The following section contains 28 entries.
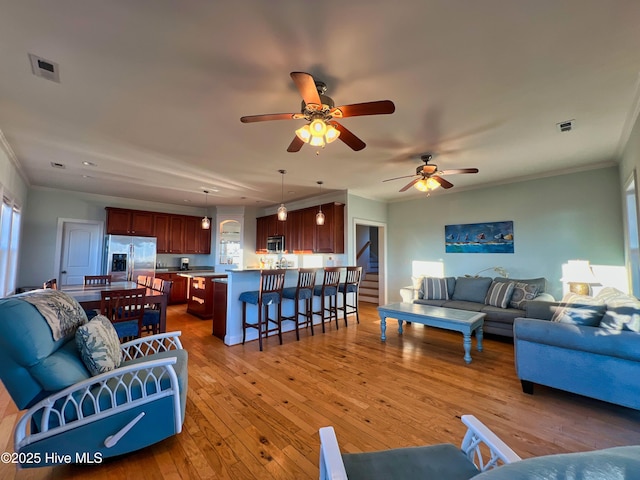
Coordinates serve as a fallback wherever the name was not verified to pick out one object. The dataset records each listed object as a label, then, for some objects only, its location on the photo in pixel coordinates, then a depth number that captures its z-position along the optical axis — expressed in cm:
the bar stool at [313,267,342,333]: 441
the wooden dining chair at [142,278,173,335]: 335
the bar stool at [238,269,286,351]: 359
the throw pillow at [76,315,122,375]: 166
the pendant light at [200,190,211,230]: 566
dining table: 278
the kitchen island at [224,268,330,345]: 380
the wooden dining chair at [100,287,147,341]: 277
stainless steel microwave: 673
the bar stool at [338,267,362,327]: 479
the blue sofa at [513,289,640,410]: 204
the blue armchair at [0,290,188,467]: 142
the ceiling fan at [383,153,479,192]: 344
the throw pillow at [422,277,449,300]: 472
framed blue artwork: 475
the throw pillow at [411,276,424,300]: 487
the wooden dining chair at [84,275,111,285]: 405
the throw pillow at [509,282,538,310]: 393
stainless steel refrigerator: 575
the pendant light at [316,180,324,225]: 486
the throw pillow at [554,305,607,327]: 229
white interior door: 555
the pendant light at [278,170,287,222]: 442
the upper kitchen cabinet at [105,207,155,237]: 599
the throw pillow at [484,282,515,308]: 408
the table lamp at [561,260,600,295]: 346
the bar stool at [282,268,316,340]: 400
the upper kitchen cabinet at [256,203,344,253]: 549
